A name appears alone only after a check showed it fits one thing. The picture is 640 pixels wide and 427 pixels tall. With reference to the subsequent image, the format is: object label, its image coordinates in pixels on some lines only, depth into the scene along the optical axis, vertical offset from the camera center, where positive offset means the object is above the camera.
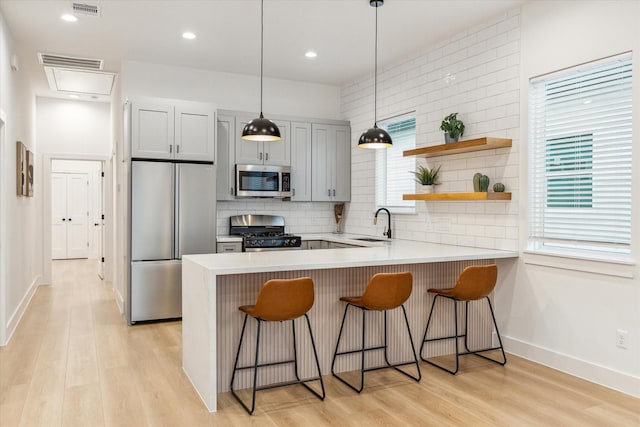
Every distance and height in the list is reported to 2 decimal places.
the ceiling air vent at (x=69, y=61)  5.39 +1.62
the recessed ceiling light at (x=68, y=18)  4.29 +1.64
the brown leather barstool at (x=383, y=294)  3.29 -0.58
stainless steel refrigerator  5.13 -0.23
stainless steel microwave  5.85 +0.31
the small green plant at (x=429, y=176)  4.93 +0.32
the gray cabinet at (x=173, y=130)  5.14 +0.82
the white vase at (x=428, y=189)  5.00 +0.19
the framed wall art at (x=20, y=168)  5.32 +0.41
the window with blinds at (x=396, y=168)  5.49 +0.46
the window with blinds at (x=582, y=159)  3.38 +0.37
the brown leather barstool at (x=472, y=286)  3.65 -0.58
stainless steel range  5.40 -0.33
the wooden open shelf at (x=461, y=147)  4.05 +0.54
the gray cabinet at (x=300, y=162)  6.23 +0.58
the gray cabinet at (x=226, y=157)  5.80 +0.58
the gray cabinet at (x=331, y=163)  6.36 +0.58
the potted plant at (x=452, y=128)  4.49 +0.73
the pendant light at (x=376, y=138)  3.99 +0.57
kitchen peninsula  3.07 -0.63
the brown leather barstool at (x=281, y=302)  2.97 -0.58
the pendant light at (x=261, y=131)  3.79 +0.59
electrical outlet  3.33 -0.87
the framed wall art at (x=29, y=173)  6.11 +0.41
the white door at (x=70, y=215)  10.82 -0.22
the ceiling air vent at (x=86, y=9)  4.04 +1.63
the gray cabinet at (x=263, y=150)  5.89 +0.70
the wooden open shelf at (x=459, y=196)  4.07 +0.11
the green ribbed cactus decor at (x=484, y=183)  4.18 +0.22
